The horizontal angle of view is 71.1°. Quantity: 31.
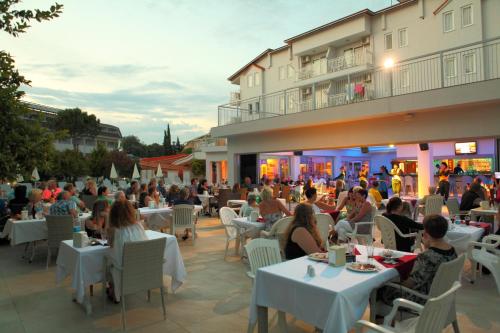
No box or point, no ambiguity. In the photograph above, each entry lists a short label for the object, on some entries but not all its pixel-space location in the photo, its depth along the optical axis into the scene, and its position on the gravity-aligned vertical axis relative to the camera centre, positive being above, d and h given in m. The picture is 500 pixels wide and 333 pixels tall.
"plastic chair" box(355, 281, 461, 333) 2.28 -1.06
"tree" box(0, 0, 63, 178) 2.43 +0.38
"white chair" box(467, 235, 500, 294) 4.11 -1.23
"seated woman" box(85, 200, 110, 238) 5.80 -0.76
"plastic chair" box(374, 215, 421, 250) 5.39 -1.07
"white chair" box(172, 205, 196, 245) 8.21 -1.15
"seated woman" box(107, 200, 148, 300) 4.23 -0.75
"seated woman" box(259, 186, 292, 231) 6.36 -0.77
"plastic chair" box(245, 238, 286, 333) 3.85 -0.96
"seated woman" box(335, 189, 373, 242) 6.43 -1.02
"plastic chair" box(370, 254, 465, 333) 2.81 -1.00
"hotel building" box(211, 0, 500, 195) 10.84 +2.10
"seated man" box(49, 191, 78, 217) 7.04 -0.73
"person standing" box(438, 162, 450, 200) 12.20 -0.90
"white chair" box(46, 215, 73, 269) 6.38 -1.05
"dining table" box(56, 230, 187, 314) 4.34 -1.26
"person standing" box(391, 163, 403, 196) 15.84 -0.94
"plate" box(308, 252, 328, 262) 3.52 -0.94
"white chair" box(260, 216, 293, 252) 5.85 -1.03
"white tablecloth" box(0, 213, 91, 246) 6.93 -1.18
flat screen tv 17.27 +0.71
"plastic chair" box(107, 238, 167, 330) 3.92 -1.12
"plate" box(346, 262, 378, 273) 3.15 -0.95
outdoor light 19.55 +5.86
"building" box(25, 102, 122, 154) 43.72 +4.57
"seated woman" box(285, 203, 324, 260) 4.02 -0.81
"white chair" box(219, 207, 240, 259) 7.11 -1.17
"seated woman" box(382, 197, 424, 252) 5.39 -0.91
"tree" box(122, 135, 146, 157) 69.19 +4.69
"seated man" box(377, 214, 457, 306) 3.06 -0.83
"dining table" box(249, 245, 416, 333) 2.65 -1.04
